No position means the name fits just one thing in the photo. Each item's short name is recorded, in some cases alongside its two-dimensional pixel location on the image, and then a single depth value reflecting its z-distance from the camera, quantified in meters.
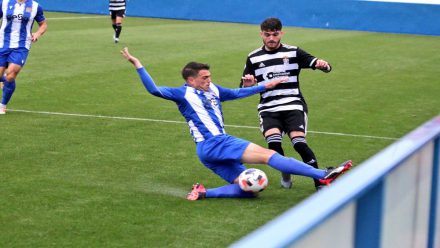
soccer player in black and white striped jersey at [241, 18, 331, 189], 17.06
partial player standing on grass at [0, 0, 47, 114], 26.06
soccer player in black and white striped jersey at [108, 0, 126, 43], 49.69
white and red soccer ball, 15.77
